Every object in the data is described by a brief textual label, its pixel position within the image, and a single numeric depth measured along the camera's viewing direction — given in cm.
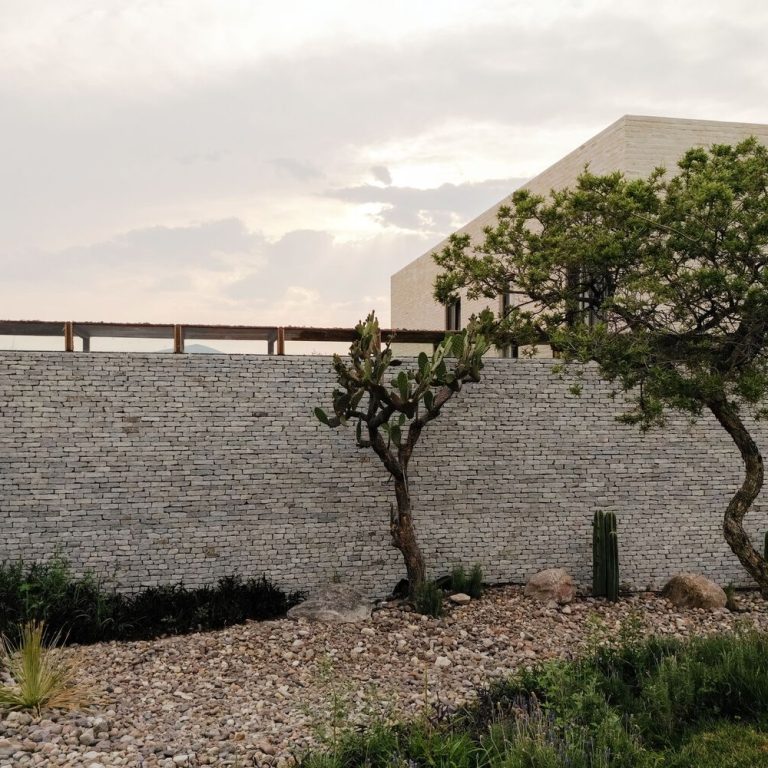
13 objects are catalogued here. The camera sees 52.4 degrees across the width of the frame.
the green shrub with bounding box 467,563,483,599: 1091
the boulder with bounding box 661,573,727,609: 1097
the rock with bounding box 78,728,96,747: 649
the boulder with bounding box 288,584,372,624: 985
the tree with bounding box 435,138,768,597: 905
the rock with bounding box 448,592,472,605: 1059
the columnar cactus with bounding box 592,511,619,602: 1126
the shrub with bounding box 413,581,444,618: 998
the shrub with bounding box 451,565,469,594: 1097
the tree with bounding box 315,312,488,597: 991
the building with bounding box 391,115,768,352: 1366
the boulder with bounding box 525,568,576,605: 1085
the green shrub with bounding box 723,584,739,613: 1106
